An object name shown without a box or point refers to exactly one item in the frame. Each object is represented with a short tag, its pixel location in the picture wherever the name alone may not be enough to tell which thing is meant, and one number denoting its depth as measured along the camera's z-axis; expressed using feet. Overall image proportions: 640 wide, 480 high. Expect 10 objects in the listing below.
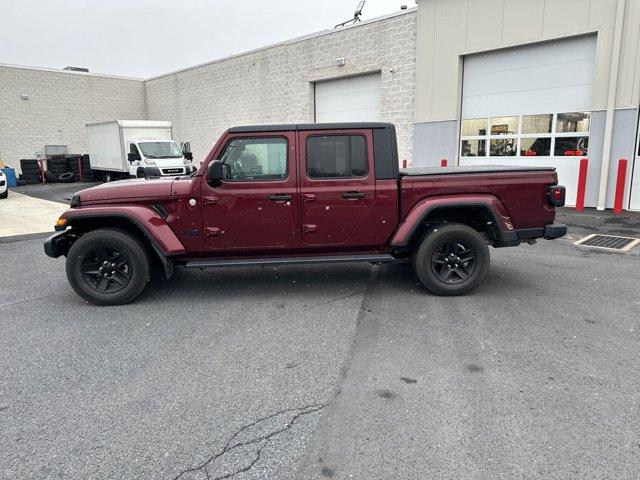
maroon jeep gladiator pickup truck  16.56
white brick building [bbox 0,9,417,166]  51.06
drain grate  25.05
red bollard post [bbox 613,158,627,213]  35.83
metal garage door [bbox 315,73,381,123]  54.29
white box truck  62.95
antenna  61.52
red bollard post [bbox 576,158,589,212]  37.47
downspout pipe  34.91
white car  53.31
